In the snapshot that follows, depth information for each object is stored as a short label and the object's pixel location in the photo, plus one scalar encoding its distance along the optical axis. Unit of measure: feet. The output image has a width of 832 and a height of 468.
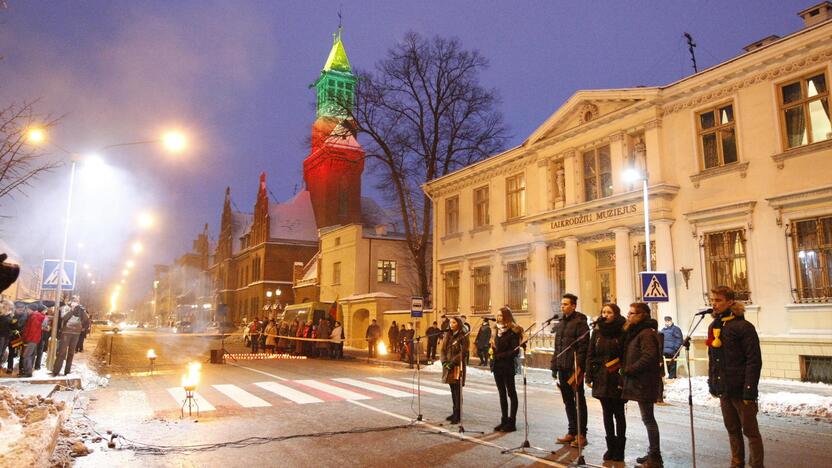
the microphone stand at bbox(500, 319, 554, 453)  25.31
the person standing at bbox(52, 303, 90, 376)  49.08
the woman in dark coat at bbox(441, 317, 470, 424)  31.58
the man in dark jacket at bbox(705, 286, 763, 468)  20.39
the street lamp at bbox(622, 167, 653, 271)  56.49
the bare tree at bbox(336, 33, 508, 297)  111.65
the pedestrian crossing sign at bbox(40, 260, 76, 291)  51.34
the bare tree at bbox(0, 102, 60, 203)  37.68
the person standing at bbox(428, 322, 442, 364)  81.61
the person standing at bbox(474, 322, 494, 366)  72.49
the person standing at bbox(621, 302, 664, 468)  22.13
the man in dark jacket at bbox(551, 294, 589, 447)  26.09
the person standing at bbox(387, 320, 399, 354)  95.02
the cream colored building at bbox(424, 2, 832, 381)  52.60
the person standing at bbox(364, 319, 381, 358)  91.41
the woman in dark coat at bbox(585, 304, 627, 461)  23.48
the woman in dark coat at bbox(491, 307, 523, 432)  29.63
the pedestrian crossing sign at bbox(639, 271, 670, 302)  49.88
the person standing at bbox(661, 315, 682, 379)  53.06
